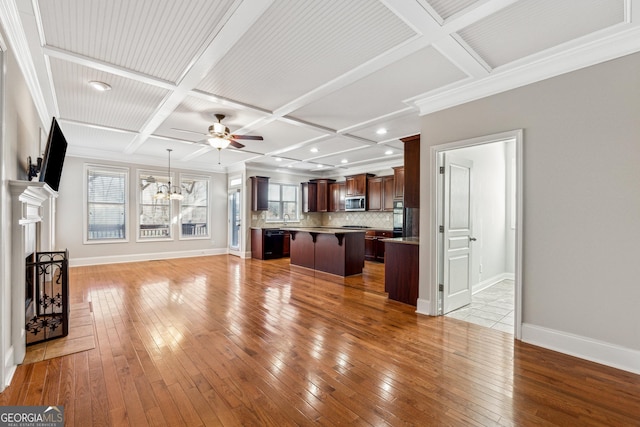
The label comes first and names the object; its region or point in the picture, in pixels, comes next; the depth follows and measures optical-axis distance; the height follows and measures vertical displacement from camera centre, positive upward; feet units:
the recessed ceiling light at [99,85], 10.90 +5.01
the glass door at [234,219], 29.25 -0.74
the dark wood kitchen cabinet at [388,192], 26.14 +1.90
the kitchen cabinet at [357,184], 28.19 +2.88
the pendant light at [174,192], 24.77 +1.86
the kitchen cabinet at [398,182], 23.96 +2.64
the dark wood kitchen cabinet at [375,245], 25.85 -3.05
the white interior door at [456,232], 12.16 -0.91
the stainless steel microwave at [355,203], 28.21 +0.93
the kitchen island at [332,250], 19.65 -2.84
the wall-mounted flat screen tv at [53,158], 8.89 +1.88
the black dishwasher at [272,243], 27.22 -3.08
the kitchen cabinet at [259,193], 28.12 +1.91
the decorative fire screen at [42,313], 9.45 -3.65
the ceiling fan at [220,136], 13.73 +3.87
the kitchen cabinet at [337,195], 30.78 +1.88
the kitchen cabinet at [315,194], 32.14 +2.10
